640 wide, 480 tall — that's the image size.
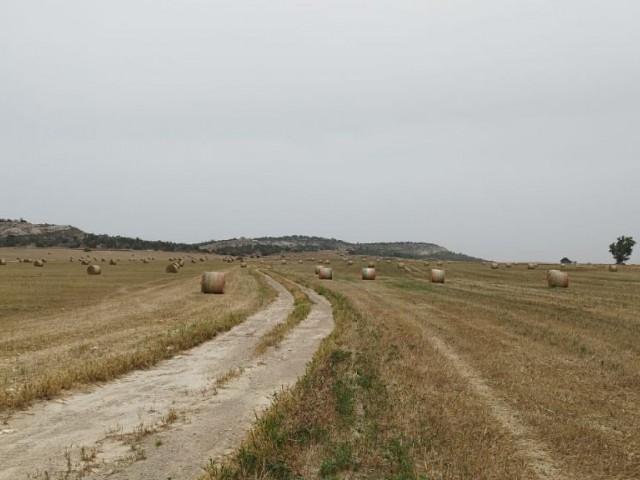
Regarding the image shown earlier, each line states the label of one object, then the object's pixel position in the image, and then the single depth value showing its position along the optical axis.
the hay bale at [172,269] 63.53
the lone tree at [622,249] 115.75
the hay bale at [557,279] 37.78
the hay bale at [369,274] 51.62
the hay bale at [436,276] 45.19
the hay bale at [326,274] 51.71
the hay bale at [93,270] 53.91
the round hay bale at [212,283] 34.25
